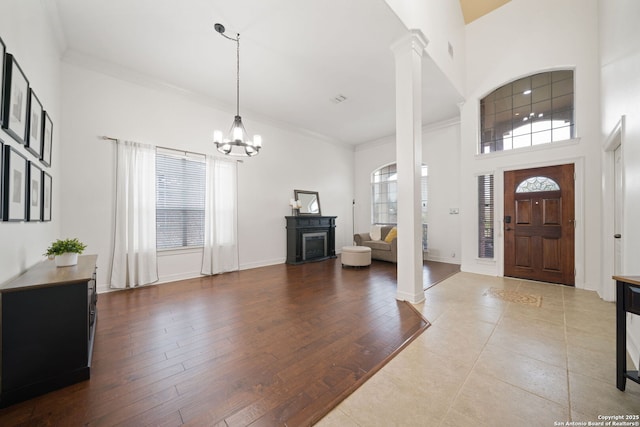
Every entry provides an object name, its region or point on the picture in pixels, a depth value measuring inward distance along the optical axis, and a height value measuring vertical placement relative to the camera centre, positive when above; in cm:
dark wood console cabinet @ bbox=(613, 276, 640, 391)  143 -60
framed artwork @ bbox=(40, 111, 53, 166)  236 +81
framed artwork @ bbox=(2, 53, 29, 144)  158 +82
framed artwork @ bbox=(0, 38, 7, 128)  151 +93
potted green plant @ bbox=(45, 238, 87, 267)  205 -33
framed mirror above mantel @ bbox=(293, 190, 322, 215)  611 +36
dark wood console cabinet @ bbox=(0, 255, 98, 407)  143 -77
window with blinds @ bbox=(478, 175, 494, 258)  451 -1
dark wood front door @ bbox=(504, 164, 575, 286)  375 -15
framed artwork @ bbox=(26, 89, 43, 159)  199 +79
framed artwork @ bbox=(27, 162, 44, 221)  198 +19
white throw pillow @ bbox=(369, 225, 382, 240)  624 -47
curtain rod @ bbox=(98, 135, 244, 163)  351 +114
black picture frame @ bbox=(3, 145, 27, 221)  158 +21
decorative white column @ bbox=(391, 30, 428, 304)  304 +69
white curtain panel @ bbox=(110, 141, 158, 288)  359 -3
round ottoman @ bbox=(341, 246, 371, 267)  509 -90
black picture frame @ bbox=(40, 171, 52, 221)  236 +19
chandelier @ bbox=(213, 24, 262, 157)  310 +109
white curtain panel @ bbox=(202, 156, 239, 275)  454 -6
